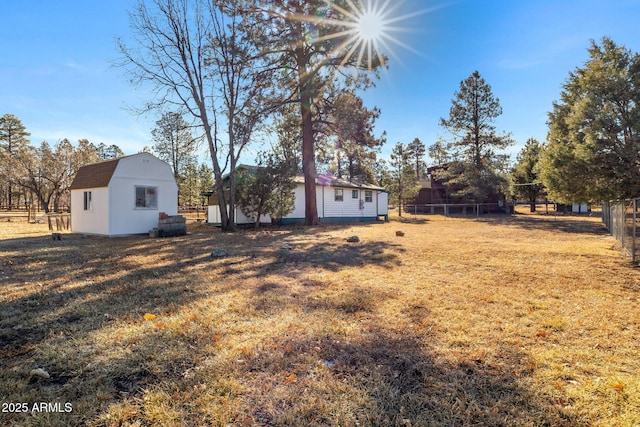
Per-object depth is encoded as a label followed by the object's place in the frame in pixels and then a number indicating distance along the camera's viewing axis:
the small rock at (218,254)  7.72
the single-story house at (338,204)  19.19
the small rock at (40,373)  2.29
